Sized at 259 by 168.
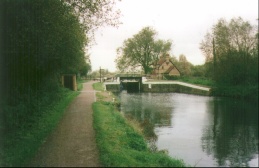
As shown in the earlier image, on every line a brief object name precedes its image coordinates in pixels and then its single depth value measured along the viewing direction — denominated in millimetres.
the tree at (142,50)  70938
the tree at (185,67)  75200
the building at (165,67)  76625
